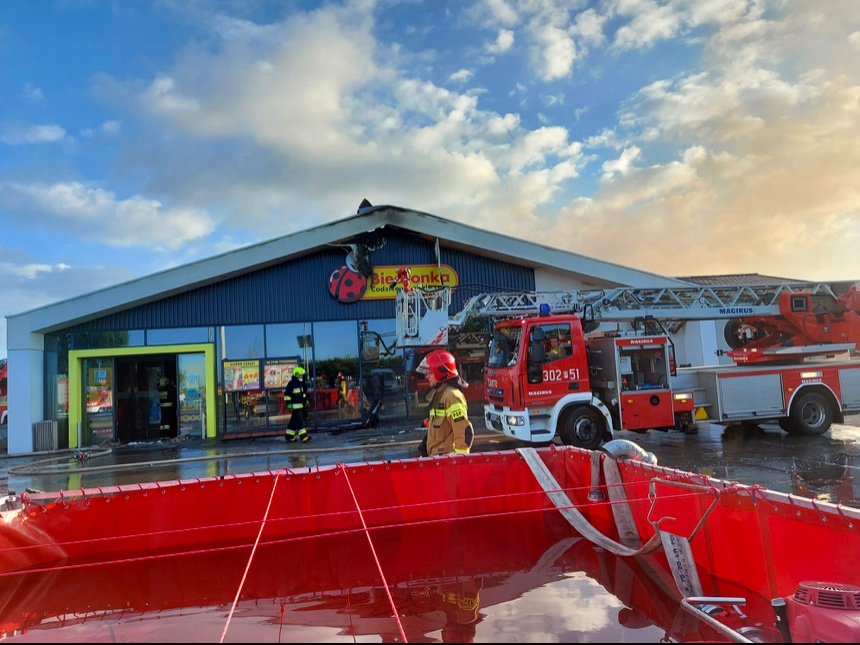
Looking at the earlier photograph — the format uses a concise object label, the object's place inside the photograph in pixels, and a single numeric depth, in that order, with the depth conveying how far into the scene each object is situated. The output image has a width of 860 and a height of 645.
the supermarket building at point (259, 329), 15.50
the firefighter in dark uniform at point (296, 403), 13.33
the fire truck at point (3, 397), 21.82
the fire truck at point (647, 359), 9.95
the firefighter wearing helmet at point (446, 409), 5.36
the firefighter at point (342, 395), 16.17
